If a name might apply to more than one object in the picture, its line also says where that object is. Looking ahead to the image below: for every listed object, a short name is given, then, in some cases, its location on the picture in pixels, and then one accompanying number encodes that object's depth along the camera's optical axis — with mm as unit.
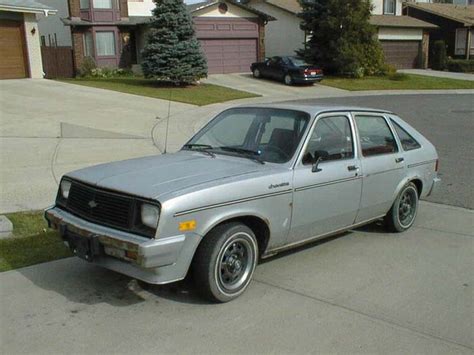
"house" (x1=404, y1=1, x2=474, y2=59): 42969
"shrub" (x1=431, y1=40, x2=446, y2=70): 40594
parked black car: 27672
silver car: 3965
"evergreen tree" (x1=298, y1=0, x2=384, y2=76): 30422
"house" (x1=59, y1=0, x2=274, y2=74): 31297
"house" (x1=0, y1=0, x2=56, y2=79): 24047
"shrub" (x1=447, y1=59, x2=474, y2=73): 39375
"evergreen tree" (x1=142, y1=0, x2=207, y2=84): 23328
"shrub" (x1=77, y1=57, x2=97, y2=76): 29828
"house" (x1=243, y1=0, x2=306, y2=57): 37344
